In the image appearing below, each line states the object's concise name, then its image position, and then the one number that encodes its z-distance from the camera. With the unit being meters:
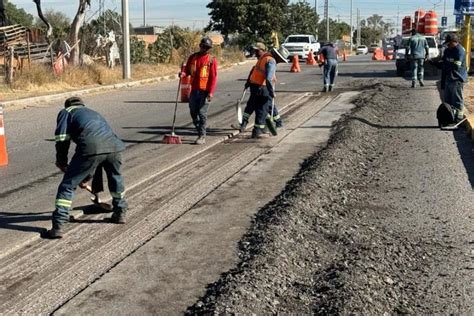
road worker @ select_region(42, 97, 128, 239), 6.16
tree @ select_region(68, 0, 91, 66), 28.28
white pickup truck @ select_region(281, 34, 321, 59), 48.28
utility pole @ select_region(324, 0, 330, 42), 79.88
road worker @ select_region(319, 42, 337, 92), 22.00
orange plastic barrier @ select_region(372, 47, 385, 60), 54.58
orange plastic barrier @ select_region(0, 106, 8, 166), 9.98
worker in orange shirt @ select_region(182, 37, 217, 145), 11.56
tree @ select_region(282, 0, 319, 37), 66.25
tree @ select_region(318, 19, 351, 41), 91.36
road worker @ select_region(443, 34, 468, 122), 13.23
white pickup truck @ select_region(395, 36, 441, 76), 29.81
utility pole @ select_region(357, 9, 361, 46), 120.50
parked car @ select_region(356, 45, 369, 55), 91.12
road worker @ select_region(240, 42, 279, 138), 11.92
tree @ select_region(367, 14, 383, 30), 193.50
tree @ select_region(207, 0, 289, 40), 52.47
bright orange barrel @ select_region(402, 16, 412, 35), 46.81
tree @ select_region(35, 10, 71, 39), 75.60
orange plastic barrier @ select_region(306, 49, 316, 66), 44.47
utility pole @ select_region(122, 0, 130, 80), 27.19
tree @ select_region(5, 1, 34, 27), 81.53
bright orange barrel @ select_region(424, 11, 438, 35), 37.19
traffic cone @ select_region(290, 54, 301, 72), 35.91
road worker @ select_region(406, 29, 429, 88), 21.58
